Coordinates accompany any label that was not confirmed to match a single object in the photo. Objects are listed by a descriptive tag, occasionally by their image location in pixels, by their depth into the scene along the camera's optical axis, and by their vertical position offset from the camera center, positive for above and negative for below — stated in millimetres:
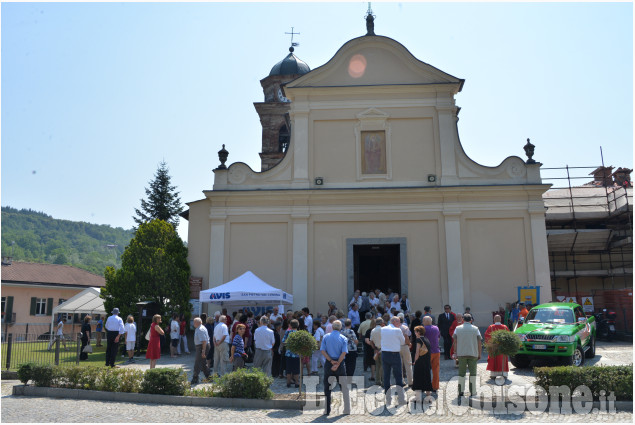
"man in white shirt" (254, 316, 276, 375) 12180 -683
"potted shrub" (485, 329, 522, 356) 10398 -526
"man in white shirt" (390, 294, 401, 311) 17438 +413
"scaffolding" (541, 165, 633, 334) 25250 +3601
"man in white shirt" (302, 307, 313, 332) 14768 -118
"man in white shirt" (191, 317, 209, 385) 12477 -723
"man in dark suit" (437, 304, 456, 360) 15156 -287
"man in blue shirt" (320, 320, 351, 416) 9414 -809
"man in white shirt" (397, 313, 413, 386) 10695 -730
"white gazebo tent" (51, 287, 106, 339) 25791 +638
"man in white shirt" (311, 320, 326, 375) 12674 -883
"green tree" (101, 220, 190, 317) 19844 +1525
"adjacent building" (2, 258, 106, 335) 38875 +2155
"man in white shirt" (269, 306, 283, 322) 14578 -20
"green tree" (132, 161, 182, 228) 44531 +9417
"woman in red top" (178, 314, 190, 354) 18891 -566
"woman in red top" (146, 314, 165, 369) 13680 -728
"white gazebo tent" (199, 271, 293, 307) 16875 +731
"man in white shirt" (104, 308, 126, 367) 15134 -480
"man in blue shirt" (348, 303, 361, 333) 16275 -61
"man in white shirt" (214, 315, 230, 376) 12523 -661
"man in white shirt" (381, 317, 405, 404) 10039 -631
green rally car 12812 -473
